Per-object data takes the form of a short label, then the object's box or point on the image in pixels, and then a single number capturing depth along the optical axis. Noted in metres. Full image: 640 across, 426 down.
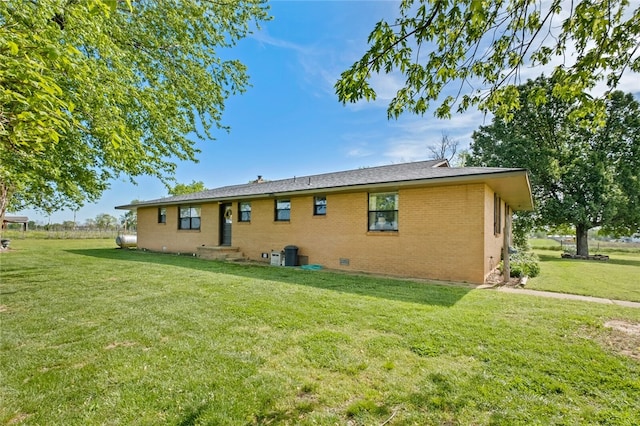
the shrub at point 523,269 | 9.74
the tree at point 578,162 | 18.38
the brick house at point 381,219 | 8.64
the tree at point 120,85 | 3.34
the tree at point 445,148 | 31.12
